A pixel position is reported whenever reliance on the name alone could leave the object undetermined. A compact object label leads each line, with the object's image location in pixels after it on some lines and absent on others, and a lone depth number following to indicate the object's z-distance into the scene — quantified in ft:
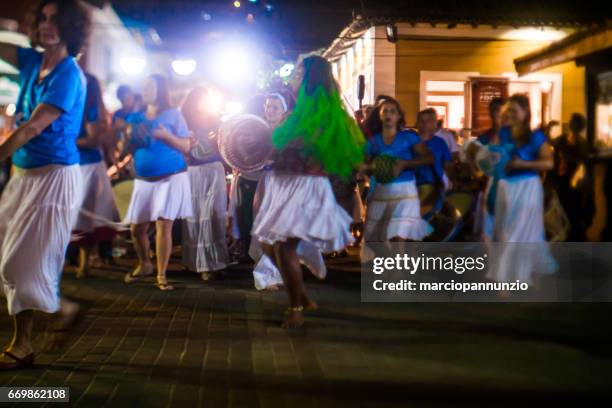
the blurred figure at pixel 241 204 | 32.14
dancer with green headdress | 20.42
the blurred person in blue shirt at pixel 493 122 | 28.09
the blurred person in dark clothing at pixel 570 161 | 33.88
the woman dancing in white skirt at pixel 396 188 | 25.76
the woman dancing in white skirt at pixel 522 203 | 25.03
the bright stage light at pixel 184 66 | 52.31
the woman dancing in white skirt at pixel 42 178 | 15.74
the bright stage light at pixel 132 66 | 52.97
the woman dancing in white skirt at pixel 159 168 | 27.68
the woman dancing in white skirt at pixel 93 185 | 19.63
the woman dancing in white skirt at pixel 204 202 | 30.42
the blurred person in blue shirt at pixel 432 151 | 28.27
